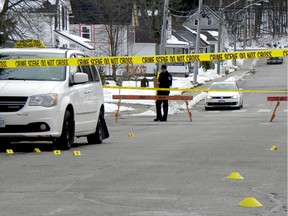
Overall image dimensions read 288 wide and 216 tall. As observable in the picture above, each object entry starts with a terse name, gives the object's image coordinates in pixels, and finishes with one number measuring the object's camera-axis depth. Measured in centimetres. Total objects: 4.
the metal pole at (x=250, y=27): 13288
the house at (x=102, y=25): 6612
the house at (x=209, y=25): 12269
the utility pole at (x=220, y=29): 6820
